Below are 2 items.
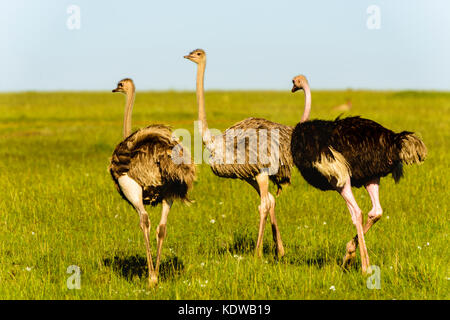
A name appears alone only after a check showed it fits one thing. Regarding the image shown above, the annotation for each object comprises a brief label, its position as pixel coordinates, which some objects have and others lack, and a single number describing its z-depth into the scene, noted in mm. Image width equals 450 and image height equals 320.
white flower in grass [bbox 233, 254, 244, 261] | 15037
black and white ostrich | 14227
